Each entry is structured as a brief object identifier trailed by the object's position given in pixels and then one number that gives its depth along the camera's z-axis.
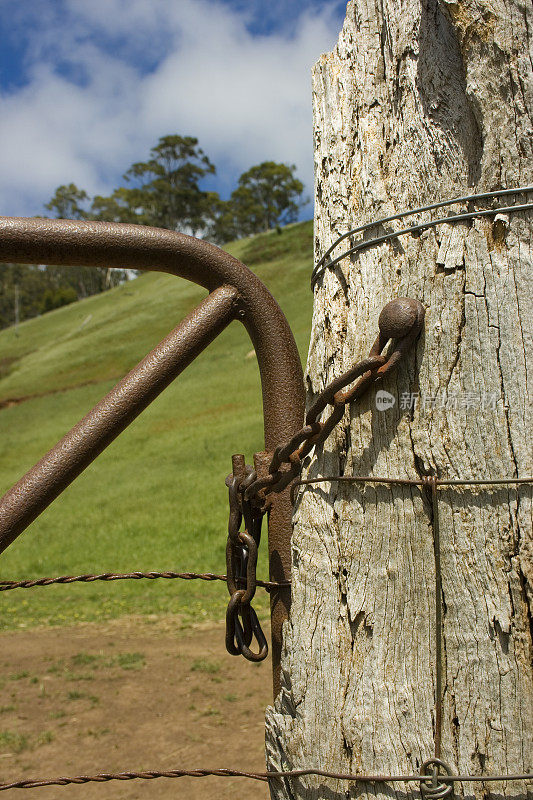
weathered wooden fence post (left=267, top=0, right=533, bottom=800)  1.02
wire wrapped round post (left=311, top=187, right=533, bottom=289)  1.05
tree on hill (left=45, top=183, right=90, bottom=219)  54.97
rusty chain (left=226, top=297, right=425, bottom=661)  1.07
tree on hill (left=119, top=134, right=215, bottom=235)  55.66
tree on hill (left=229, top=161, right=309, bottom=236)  56.41
